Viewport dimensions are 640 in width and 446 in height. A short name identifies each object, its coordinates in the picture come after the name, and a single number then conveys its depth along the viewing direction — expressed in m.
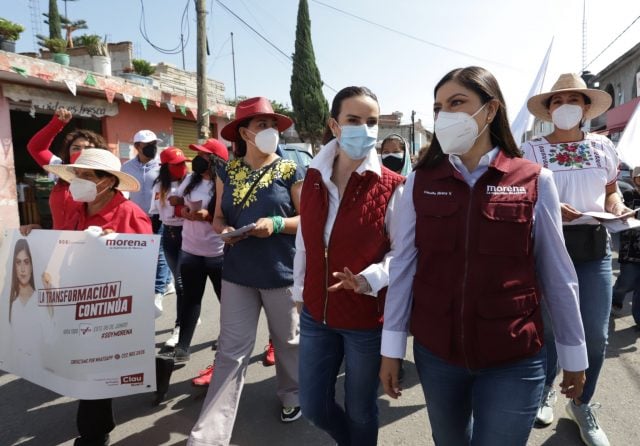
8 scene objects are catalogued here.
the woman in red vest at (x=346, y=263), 2.08
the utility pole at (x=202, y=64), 10.24
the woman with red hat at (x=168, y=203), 4.39
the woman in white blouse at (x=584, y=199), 2.51
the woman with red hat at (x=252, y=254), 2.72
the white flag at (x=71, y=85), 9.12
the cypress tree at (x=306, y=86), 29.64
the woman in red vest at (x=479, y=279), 1.56
